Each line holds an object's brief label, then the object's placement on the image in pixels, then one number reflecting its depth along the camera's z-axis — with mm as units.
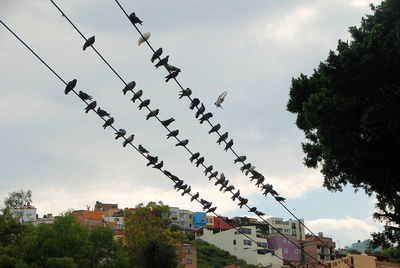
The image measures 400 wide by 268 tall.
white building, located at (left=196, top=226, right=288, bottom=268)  82250
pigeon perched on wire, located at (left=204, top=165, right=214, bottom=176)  17297
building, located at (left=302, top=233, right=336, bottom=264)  84750
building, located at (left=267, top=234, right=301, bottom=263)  85062
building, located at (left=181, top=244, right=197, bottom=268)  69806
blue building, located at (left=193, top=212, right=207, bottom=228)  115750
